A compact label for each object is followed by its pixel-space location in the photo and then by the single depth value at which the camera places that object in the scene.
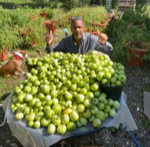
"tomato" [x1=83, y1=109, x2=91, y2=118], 1.60
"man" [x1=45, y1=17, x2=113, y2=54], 2.69
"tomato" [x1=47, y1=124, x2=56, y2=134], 1.45
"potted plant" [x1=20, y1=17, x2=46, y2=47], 6.18
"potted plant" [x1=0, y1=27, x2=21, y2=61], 4.98
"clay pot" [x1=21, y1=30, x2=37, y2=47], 6.22
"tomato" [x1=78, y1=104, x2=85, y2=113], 1.61
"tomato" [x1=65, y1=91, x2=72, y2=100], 1.70
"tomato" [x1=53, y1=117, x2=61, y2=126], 1.49
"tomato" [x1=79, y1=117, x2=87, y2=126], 1.56
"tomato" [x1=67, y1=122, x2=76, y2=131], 1.51
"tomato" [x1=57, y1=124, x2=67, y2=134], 1.46
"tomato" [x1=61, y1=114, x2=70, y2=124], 1.52
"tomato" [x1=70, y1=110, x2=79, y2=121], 1.55
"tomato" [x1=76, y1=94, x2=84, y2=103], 1.67
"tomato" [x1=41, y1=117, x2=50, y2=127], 1.51
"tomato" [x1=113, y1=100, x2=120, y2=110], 1.69
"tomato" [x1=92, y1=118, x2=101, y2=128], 1.51
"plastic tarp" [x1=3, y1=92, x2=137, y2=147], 1.48
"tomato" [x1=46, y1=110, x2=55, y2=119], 1.52
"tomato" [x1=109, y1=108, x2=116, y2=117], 1.64
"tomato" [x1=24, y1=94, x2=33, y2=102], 1.70
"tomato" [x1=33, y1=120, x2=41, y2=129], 1.51
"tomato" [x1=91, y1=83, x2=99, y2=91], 1.76
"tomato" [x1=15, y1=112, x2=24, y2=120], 1.57
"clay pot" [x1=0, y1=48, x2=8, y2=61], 5.25
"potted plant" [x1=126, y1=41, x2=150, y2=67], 4.64
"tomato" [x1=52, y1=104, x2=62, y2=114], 1.59
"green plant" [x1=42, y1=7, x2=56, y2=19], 8.96
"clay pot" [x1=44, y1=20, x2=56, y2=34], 7.56
